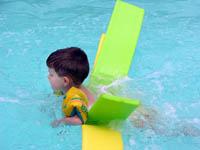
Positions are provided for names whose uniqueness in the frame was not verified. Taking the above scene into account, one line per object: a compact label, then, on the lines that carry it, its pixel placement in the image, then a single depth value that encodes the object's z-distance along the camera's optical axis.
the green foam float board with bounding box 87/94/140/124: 4.15
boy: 4.68
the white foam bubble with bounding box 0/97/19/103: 6.05
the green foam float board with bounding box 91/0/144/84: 6.11
